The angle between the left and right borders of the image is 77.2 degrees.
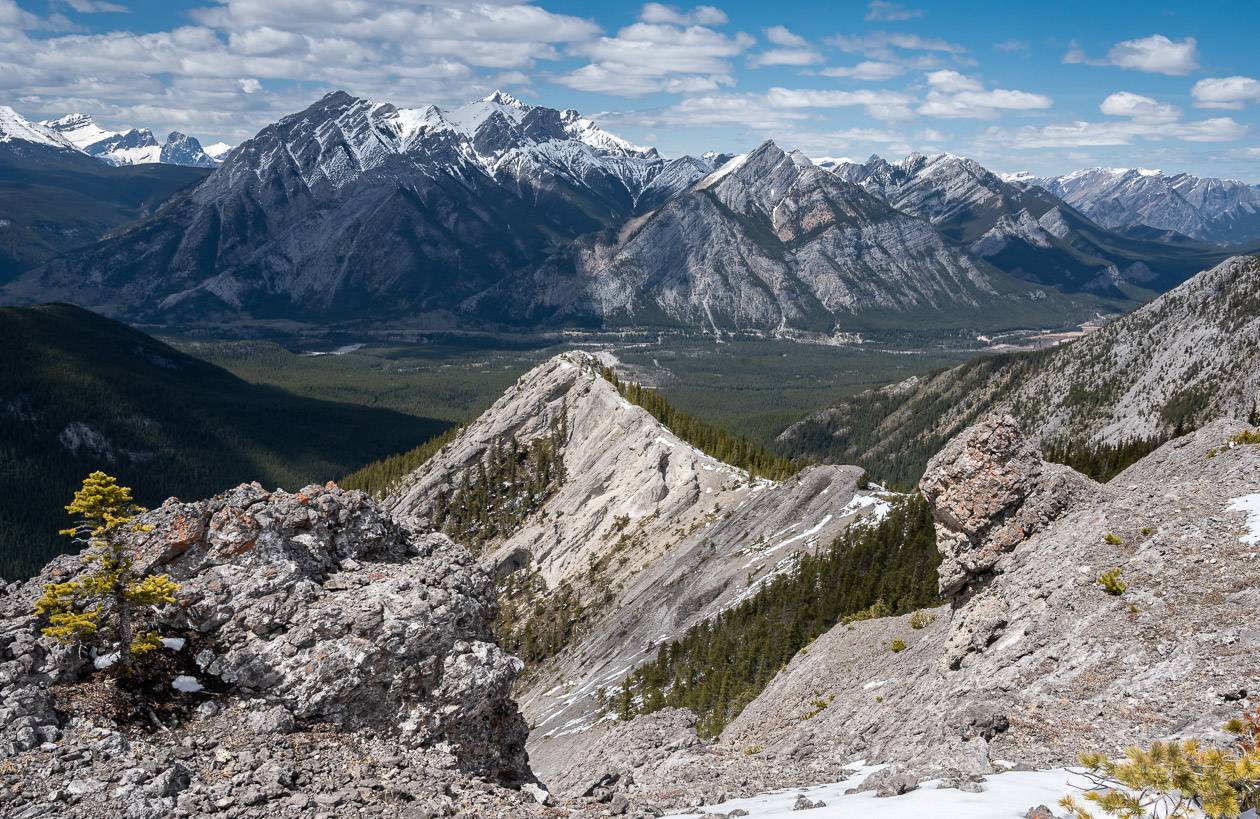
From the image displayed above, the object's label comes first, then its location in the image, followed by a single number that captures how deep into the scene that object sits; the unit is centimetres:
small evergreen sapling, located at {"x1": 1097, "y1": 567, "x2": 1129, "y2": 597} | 2528
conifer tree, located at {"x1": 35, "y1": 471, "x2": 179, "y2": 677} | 2269
